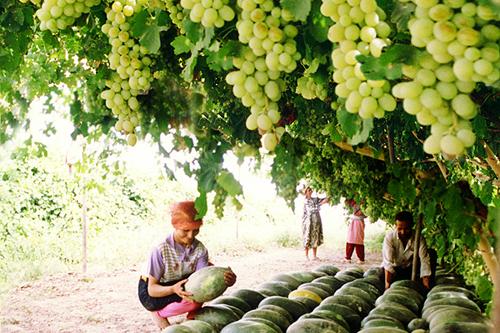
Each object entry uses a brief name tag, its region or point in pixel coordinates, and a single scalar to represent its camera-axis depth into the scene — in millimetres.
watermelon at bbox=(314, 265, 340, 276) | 5658
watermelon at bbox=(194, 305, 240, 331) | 3322
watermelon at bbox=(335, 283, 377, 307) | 4141
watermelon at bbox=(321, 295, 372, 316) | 3816
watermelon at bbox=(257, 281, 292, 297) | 4391
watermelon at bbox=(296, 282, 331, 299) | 4289
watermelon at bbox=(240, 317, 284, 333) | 3139
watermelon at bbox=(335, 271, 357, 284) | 5199
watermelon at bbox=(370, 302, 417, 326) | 3496
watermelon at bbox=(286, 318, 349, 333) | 3027
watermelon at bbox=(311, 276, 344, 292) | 4879
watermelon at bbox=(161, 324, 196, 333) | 2998
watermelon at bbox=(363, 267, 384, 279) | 5312
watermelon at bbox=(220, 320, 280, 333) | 2965
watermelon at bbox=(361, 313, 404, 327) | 3311
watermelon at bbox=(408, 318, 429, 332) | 3242
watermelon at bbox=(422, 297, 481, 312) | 3689
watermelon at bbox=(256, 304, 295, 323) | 3463
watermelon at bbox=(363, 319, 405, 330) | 3182
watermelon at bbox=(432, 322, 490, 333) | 2830
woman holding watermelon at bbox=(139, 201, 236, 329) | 3654
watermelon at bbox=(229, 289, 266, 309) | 3943
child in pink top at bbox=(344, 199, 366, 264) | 10125
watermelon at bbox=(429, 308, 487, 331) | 3076
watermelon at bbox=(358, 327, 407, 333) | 2920
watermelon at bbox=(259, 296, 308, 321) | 3670
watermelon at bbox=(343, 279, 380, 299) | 4605
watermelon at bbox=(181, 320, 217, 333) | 3128
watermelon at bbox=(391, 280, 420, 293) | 4574
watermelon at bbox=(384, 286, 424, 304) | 4180
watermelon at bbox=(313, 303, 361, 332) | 3504
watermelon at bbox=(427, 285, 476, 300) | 4270
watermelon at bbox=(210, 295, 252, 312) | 3781
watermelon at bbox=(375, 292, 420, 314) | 3906
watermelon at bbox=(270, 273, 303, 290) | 4785
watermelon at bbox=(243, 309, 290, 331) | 3299
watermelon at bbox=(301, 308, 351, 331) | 3312
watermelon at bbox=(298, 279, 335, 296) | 4558
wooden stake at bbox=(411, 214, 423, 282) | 4727
